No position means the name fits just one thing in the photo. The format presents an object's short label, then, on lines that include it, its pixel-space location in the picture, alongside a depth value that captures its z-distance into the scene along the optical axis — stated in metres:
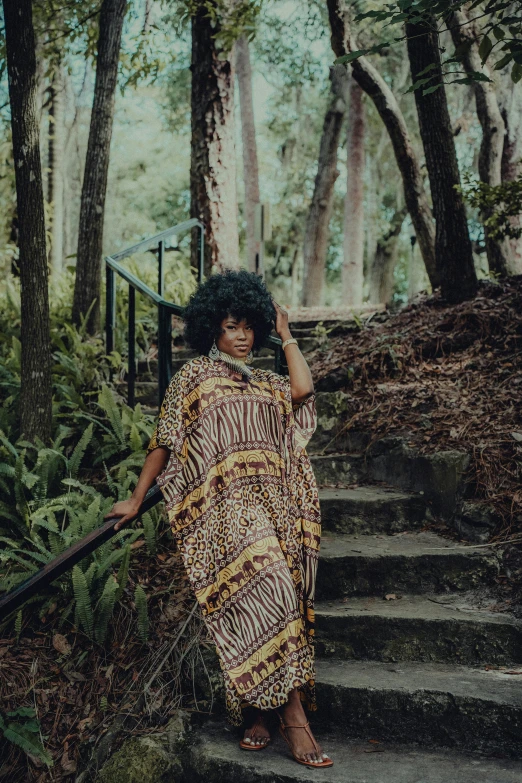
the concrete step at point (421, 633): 3.11
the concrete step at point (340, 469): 4.59
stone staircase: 2.70
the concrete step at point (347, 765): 2.54
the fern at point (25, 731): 2.98
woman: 2.73
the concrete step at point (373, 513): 4.05
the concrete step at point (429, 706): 2.74
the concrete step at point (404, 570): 3.50
